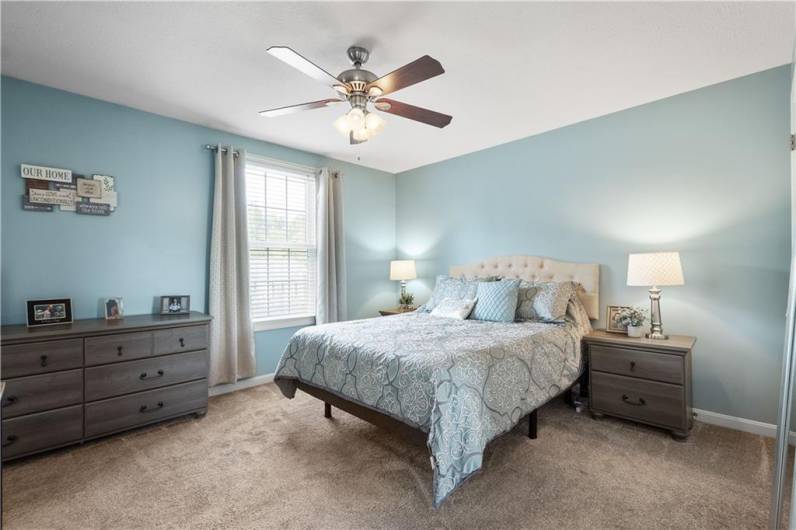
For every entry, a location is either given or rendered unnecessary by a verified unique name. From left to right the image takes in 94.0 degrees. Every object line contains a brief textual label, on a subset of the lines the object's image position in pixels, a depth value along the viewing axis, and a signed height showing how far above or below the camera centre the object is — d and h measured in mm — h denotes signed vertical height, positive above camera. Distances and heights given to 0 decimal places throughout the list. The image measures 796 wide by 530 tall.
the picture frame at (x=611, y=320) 3130 -605
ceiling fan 1988 +932
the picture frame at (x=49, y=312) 2646 -477
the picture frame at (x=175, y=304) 3279 -507
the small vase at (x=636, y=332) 2893 -621
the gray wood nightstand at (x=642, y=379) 2566 -930
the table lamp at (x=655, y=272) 2701 -146
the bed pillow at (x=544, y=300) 3143 -424
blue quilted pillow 3201 -443
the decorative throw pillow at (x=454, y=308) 3418 -546
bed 1848 -756
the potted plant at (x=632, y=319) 2898 -534
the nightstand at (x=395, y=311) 4579 -759
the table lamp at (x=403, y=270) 4734 -257
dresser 2307 -914
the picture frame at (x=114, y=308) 2973 -496
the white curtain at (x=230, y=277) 3537 -287
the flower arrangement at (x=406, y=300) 4755 -641
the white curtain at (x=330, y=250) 4344 -9
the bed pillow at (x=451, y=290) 3652 -402
